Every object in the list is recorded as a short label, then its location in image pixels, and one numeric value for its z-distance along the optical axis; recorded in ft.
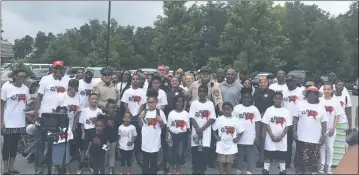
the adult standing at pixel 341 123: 20.72
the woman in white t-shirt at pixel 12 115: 17.89
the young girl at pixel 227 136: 17.97
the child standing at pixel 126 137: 18.69
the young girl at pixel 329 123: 19.92
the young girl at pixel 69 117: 18.16
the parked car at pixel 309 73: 65.10
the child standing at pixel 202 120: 18.58
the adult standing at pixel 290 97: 20.44
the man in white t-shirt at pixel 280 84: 21.16
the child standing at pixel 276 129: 18.67
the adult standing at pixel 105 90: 20.33
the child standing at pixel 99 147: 18.02
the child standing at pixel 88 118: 18.66
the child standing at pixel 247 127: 18.70
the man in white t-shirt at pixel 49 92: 18.53
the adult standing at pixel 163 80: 21.98
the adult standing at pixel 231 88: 20.20
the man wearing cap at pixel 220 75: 22.59
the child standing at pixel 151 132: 17.95
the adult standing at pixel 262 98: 20.07
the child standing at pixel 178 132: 18.42
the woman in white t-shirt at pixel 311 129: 18.71
